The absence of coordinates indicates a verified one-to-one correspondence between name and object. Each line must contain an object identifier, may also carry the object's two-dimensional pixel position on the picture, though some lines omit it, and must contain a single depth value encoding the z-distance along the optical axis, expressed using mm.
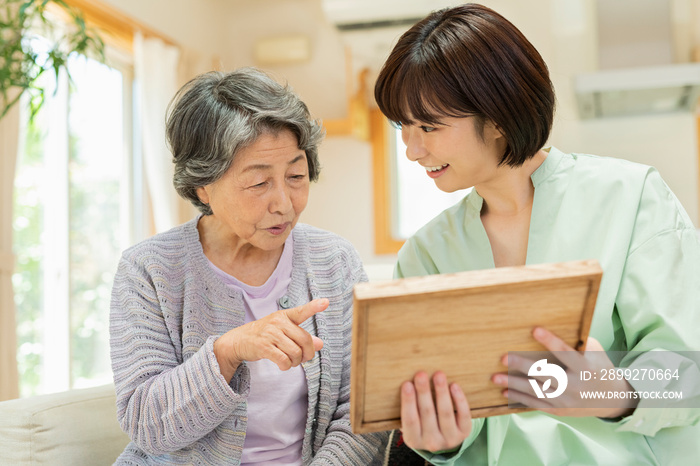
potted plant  2074
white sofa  1280
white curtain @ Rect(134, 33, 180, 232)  4047
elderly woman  1188
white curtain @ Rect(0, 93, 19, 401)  2801
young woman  1072
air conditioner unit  4051
